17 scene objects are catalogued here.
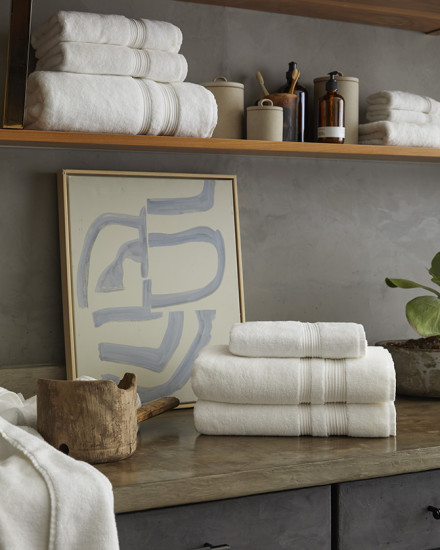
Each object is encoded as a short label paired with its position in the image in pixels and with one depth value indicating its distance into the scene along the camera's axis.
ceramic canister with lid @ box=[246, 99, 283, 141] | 1.88
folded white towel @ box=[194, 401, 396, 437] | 1.54
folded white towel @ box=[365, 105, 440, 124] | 2.01
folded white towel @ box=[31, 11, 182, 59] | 1.63
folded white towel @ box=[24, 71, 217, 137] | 1.59
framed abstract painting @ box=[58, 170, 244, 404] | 1.81
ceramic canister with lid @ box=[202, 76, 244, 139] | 1.90
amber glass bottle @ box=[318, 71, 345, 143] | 1.94
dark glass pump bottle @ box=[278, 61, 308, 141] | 1.97
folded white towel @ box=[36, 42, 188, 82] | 1.62
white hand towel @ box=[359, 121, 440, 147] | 1.98
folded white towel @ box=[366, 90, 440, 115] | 2.01
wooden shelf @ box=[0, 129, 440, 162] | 1.61
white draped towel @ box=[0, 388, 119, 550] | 1.13
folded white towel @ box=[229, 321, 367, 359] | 1.56
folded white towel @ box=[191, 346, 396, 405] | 1.53
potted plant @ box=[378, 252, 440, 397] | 1.88
